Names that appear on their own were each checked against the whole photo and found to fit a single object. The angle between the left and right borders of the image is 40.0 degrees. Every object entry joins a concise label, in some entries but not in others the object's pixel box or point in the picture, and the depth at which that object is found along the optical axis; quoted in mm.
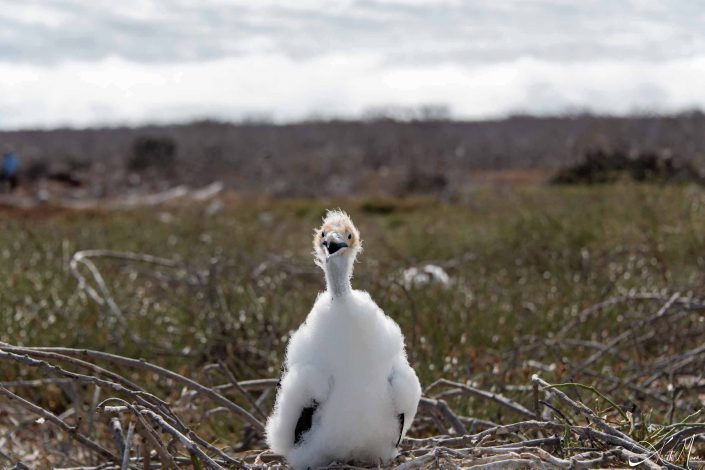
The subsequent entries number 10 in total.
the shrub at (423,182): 21181
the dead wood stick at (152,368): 2936
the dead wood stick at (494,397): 3342
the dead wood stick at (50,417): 2668
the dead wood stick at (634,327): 4147
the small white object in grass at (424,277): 6000
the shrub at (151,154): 32219
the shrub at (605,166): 16688
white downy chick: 2631
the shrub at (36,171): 27897
